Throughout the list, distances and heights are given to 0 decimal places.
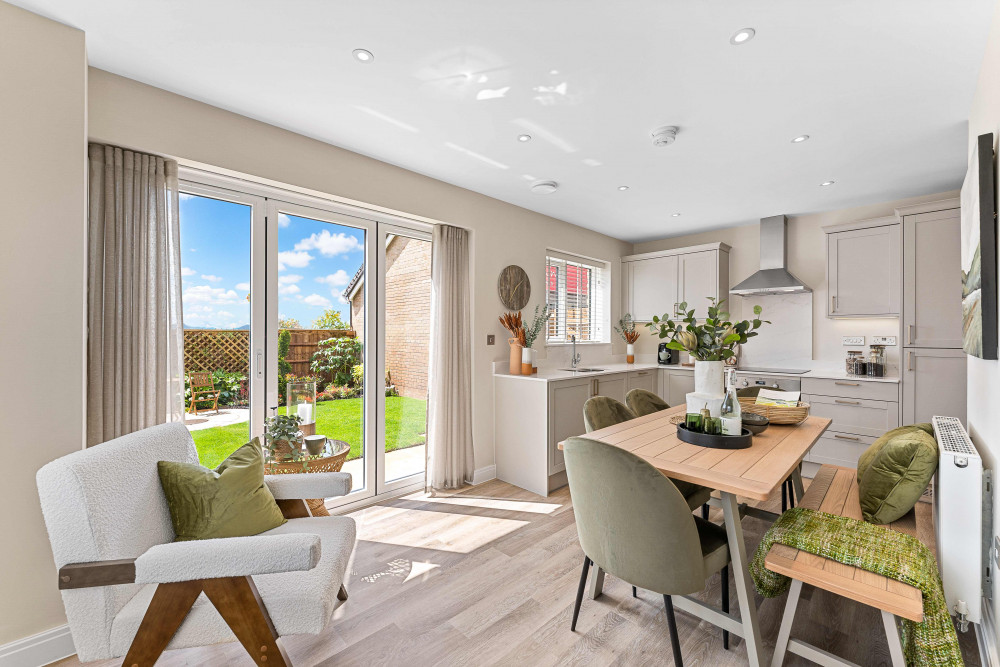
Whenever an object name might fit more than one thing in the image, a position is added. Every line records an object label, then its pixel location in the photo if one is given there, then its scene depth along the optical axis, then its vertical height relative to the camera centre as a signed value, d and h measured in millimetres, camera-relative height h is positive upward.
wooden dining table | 1472 -514
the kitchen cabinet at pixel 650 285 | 5051 +583
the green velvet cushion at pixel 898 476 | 1772 -626
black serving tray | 1854 -482
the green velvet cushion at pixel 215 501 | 1543 -636
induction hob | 4077 -380
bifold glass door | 2469 +49
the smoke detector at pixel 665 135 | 2504 +1193
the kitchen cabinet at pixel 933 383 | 3227 -401
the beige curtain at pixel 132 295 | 1972 +179
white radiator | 1661 -784
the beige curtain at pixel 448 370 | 3490 -316
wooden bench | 1268 -806
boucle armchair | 1202 -706
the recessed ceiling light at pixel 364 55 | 1839 +1222
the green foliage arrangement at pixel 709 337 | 1996 -23
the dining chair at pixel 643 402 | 2980 -505
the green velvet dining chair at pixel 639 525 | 1471 -699
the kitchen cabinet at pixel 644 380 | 4488 -528
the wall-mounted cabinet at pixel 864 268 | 3652 +579
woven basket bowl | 2293 -448
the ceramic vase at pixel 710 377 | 2061 -224
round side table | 2256 -755
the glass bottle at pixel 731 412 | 1930 -372
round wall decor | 3934 +428
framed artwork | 1610 +297
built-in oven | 3887 -472
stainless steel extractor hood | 4277 +697
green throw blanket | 1331 -767
